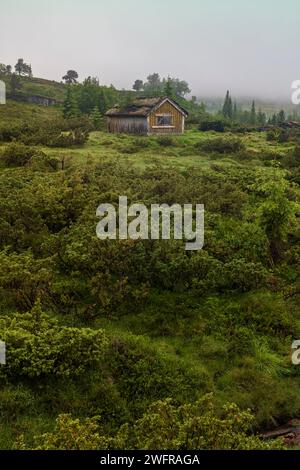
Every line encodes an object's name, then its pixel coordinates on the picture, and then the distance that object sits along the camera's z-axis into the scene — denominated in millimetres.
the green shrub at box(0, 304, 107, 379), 10070
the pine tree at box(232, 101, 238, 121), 116075
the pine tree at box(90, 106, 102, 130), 48444
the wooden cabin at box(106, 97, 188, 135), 43562
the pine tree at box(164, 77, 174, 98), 59088
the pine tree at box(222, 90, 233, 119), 109644
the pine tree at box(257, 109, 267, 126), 98381
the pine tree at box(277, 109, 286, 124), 100725
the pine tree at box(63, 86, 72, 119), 57125
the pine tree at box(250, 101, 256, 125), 102538
